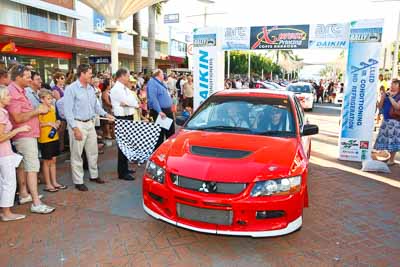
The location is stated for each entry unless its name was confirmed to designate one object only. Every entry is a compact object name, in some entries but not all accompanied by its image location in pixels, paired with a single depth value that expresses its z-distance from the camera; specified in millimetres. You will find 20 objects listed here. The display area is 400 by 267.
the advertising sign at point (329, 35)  7762
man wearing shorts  4238
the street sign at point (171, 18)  25094
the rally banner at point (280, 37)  8672
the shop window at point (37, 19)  20484
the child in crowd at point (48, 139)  4824
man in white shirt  5711
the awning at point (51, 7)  19562
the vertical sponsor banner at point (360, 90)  7160
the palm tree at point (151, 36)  18219
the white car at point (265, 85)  25319
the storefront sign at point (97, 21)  27002
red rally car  3246
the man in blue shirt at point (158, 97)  6445
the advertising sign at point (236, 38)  9398
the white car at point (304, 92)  17953
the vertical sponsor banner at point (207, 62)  9570
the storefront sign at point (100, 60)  19062
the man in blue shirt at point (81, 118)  5047
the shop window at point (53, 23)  22031
